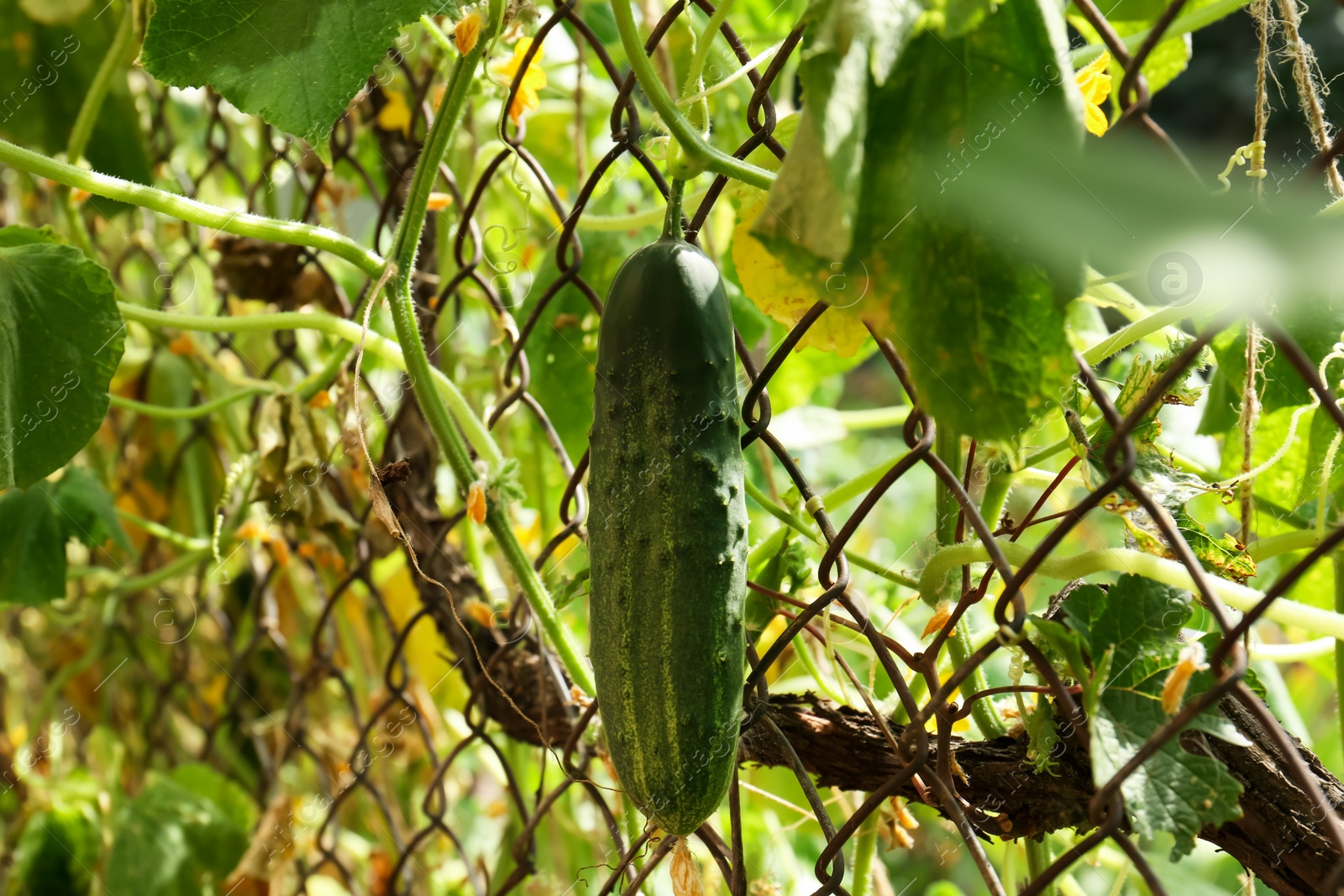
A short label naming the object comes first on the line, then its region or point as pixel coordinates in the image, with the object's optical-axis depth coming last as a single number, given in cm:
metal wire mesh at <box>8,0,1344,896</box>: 45
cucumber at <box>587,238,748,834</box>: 51
